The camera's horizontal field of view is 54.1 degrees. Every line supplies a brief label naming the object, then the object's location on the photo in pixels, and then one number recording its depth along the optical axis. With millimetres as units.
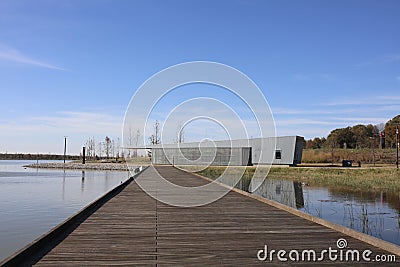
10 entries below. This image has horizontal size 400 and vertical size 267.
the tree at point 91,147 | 70062
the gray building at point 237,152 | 32188
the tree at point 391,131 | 51062
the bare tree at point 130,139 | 29512
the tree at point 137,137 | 29103
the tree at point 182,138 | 38969
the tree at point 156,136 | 40262
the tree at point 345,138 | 58531
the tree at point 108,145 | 66975
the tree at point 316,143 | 65600
